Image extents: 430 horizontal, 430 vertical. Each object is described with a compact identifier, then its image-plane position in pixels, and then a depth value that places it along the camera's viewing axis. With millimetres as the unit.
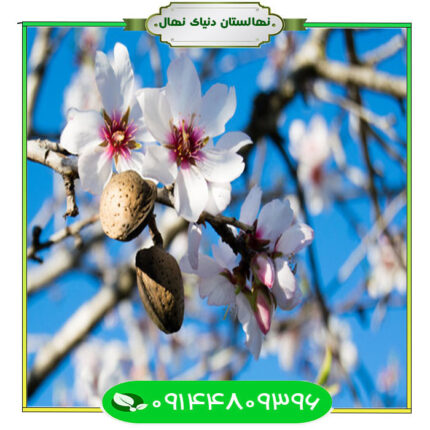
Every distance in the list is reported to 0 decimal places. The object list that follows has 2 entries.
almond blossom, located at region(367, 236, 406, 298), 1178
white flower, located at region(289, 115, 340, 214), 1238
